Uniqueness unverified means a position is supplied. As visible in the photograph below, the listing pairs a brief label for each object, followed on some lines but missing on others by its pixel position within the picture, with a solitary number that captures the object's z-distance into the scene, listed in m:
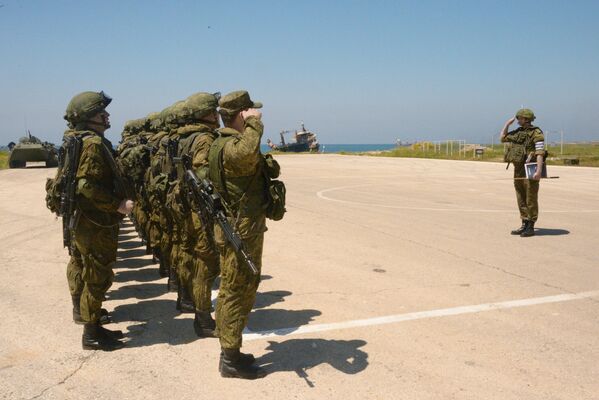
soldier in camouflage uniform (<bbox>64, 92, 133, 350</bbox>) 4.34
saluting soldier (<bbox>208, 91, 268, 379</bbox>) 3.76
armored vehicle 29.23
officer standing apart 8.77
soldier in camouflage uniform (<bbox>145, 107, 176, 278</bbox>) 5.72
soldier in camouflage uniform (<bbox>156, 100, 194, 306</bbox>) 5.16
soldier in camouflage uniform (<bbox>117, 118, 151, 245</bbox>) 6.67
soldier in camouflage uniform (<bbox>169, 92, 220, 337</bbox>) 4.70
